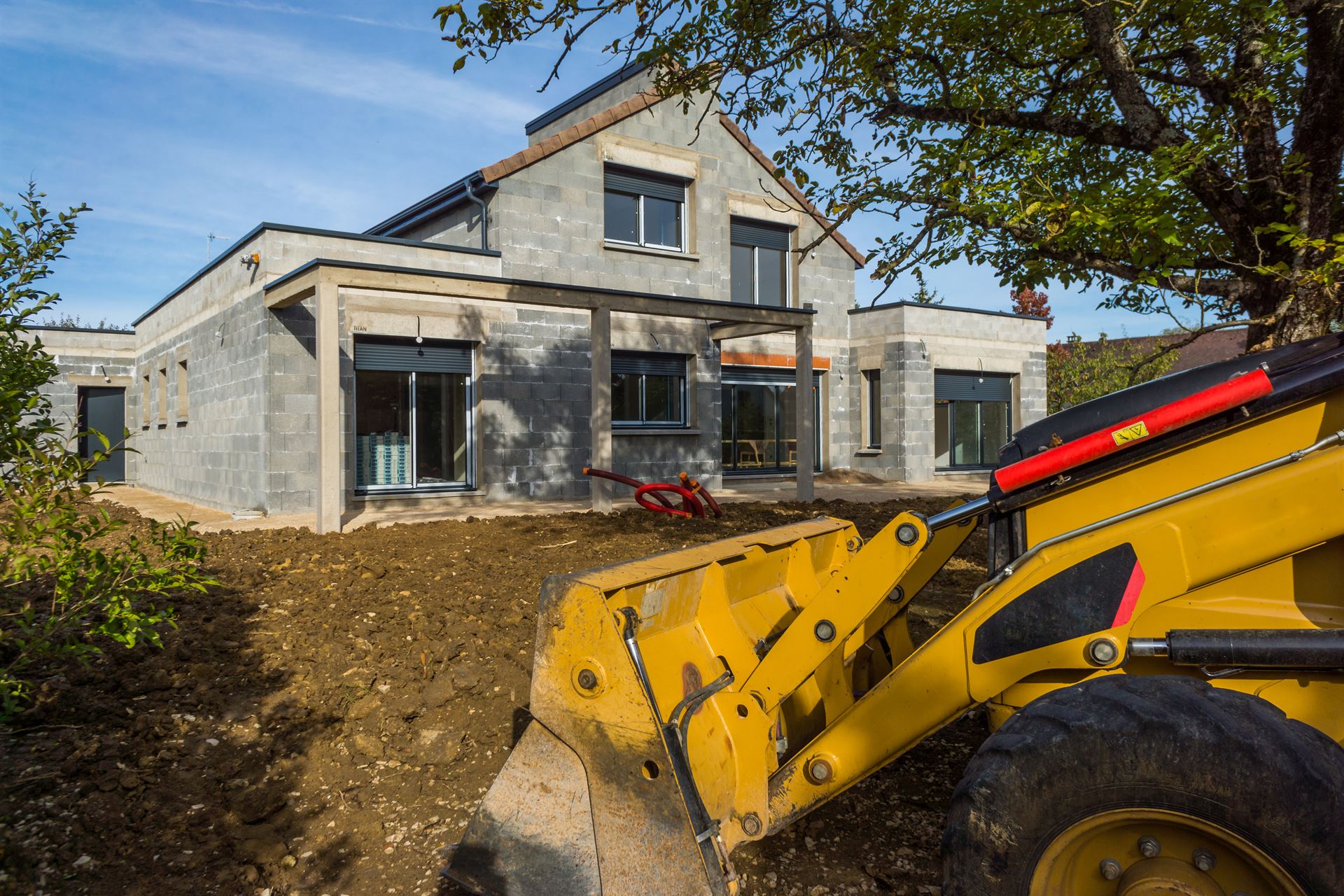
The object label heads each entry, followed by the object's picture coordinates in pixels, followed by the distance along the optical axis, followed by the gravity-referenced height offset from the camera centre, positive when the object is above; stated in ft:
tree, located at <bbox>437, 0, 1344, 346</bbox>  17.24 +7.78
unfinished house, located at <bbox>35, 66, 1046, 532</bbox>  37.91 +5.59
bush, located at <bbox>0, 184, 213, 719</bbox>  9.53 -0.95
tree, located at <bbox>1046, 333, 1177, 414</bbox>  74.79 +6.82
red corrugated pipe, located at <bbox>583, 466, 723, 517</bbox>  32.76 -1.92
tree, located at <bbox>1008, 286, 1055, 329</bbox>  110.01 +18.96
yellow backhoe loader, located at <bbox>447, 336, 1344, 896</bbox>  5.91 -2.02
